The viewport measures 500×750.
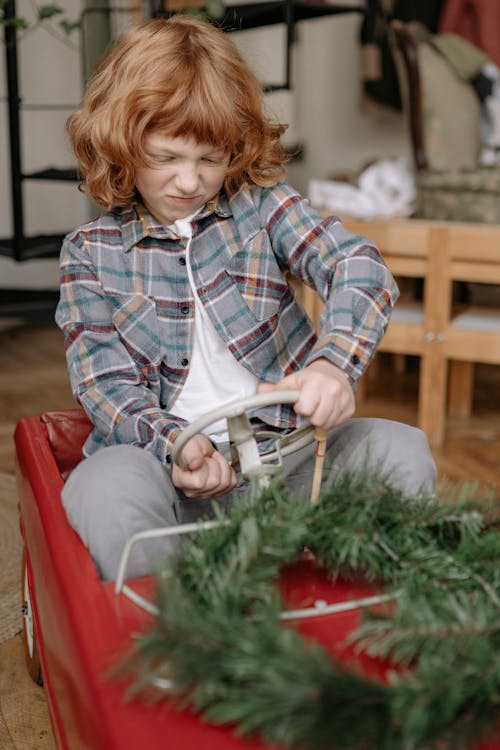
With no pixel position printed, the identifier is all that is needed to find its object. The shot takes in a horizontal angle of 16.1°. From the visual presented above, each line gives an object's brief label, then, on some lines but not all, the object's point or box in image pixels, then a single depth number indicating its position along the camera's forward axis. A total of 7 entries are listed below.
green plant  3.69
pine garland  1.43
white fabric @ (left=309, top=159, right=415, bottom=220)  3.22
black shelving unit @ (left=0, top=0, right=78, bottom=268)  3.75
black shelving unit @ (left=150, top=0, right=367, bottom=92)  3.67
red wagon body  1.49
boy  1.94
